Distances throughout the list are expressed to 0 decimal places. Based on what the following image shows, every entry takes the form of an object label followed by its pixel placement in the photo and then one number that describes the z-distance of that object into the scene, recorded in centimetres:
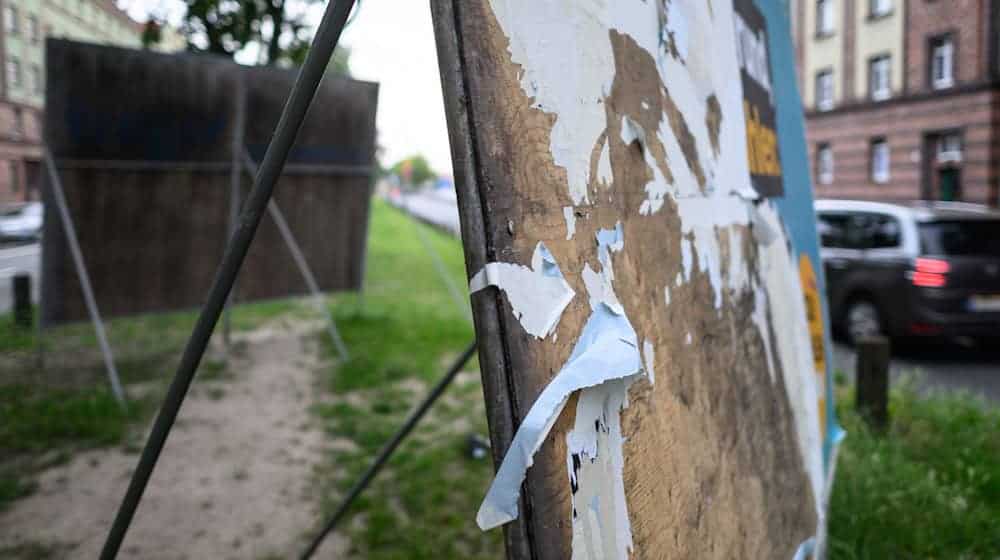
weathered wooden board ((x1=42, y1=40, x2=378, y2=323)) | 504
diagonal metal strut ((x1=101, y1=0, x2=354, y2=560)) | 110
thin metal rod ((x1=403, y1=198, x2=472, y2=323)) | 772
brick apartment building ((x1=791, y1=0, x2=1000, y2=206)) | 1652
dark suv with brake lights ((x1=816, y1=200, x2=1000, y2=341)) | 665
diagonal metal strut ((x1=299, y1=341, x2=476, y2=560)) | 223
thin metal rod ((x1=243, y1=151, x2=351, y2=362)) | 600
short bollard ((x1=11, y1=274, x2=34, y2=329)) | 701
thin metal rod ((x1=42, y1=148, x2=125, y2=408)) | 485
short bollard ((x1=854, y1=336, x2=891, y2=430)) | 432
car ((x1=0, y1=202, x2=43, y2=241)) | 1834
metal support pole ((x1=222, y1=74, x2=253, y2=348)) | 576
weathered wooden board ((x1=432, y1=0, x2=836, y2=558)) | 87
